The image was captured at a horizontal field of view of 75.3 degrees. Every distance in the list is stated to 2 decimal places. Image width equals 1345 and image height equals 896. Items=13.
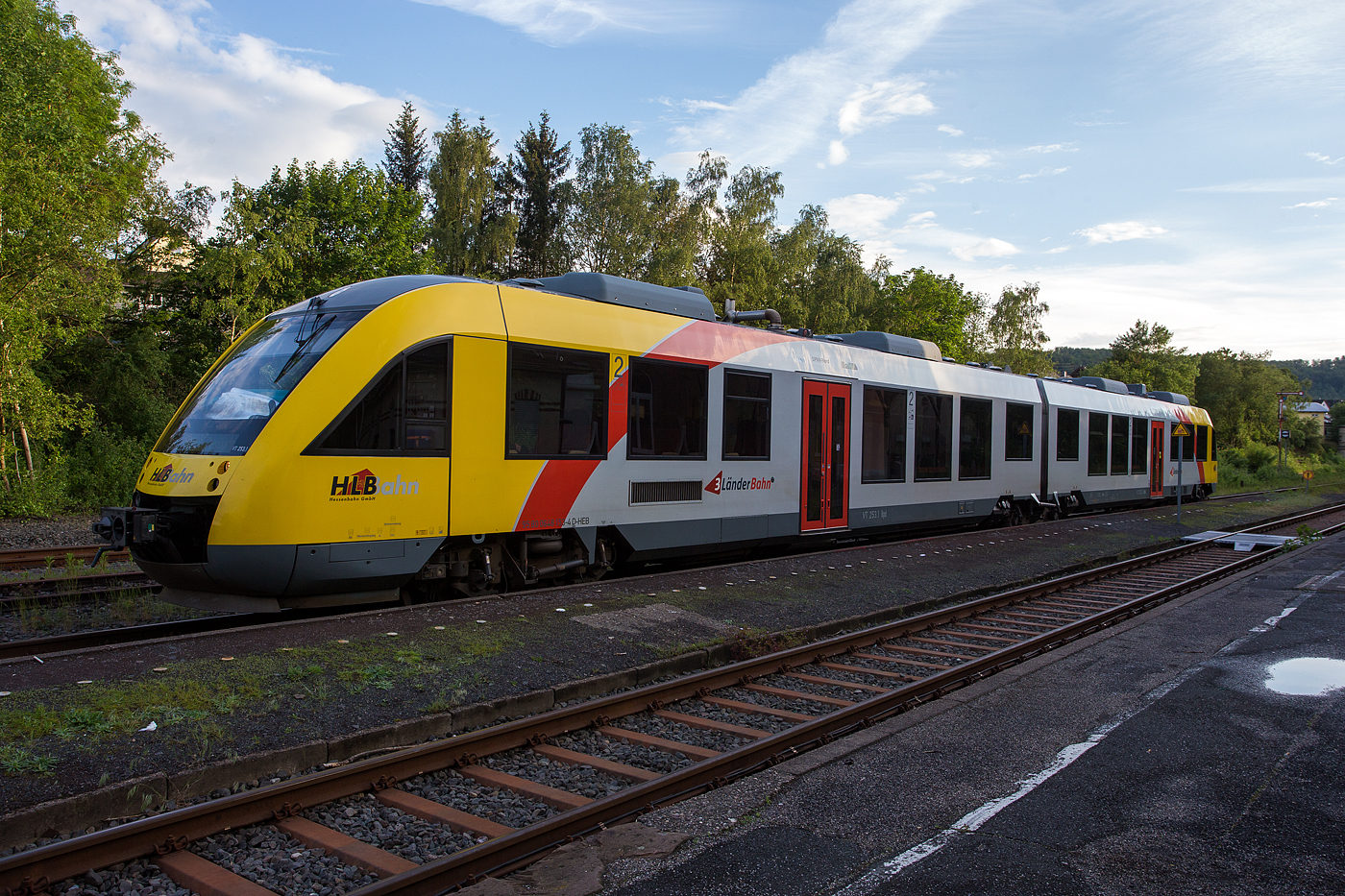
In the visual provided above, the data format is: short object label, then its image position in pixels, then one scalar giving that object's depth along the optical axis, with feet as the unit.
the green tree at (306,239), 89.15
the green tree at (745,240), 144.05
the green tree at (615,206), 133.69
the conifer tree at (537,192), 147.84
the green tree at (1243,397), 256.93
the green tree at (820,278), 149.18
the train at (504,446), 23.95
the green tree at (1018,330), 203.41
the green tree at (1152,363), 261.44
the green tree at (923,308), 166.81
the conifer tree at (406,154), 154.92
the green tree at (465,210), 133.80
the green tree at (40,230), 58.85
